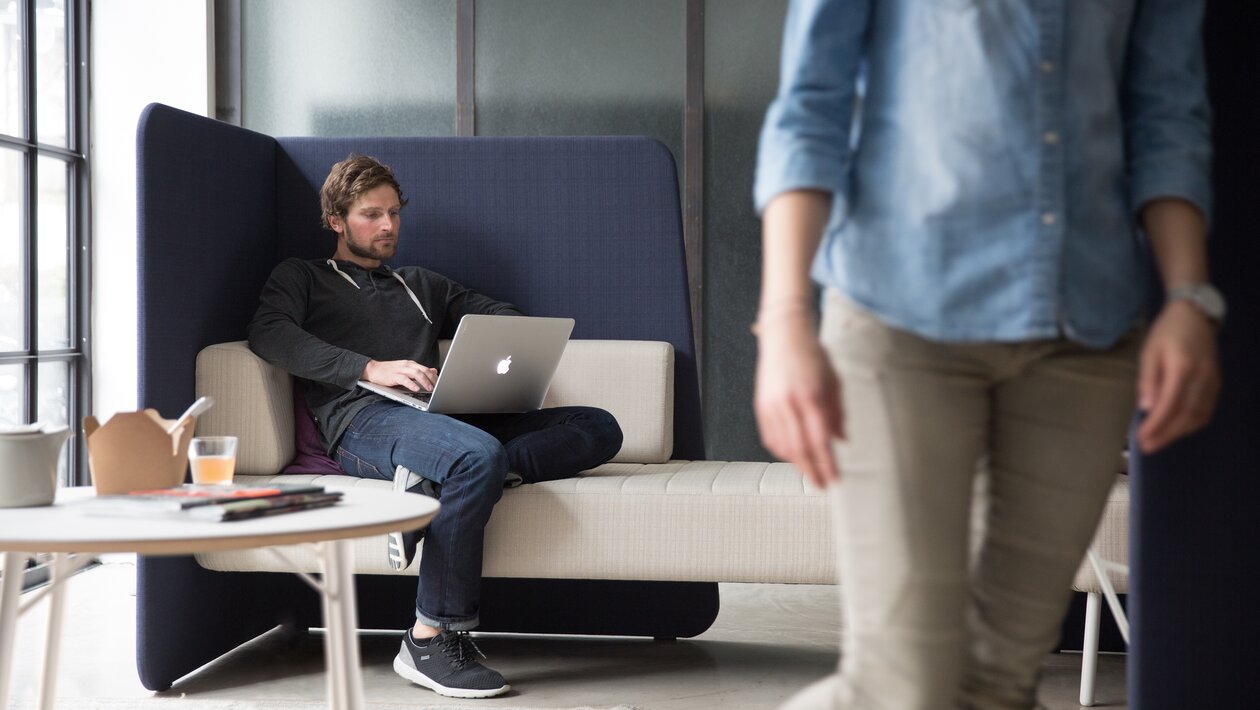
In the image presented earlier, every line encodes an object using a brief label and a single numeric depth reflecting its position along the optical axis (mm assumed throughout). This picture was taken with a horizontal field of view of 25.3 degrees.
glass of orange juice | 6448
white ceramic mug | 6196
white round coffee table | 5869
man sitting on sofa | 7255
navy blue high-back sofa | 7826
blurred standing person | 3865
